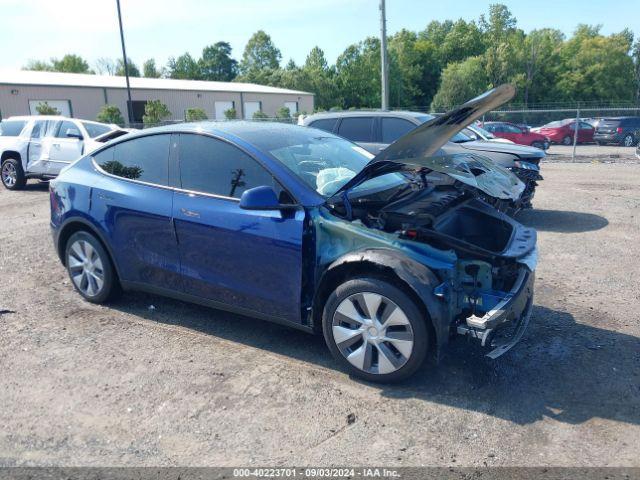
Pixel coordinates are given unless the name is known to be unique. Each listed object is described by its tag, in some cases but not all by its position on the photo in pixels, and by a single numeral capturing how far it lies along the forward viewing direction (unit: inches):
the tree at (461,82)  1991.9
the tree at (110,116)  1167.6
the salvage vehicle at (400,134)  338.6
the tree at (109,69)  3767.2
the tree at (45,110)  1109.7
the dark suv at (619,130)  995.9
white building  1250.0
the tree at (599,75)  2349.9
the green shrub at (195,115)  1230.1
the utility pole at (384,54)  824.9
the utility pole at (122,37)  1082.7
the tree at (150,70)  3855.8
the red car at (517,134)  964.0
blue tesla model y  137.0
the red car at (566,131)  1042.7
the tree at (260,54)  3565.5
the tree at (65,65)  3469.5
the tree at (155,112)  1156.5
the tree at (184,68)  3693.4
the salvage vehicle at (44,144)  498.9
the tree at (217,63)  3767.2
